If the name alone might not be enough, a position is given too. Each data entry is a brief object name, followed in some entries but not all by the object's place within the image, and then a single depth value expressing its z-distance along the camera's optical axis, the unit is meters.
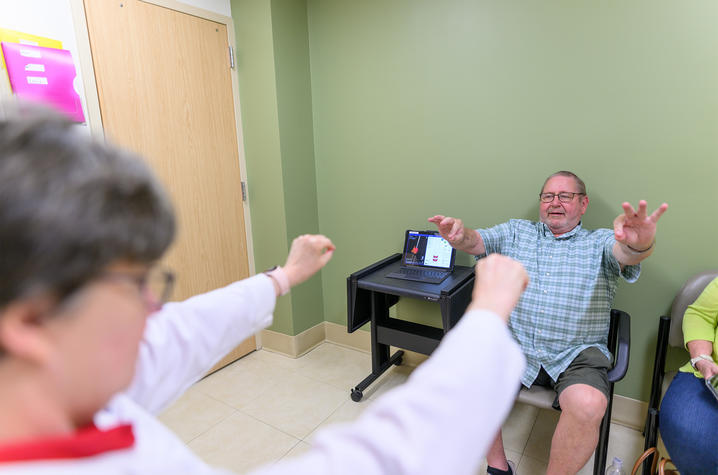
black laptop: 2.22
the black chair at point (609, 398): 1.53
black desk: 1.96
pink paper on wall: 1.70
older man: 1.48
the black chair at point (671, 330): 1.68
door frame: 1.93
